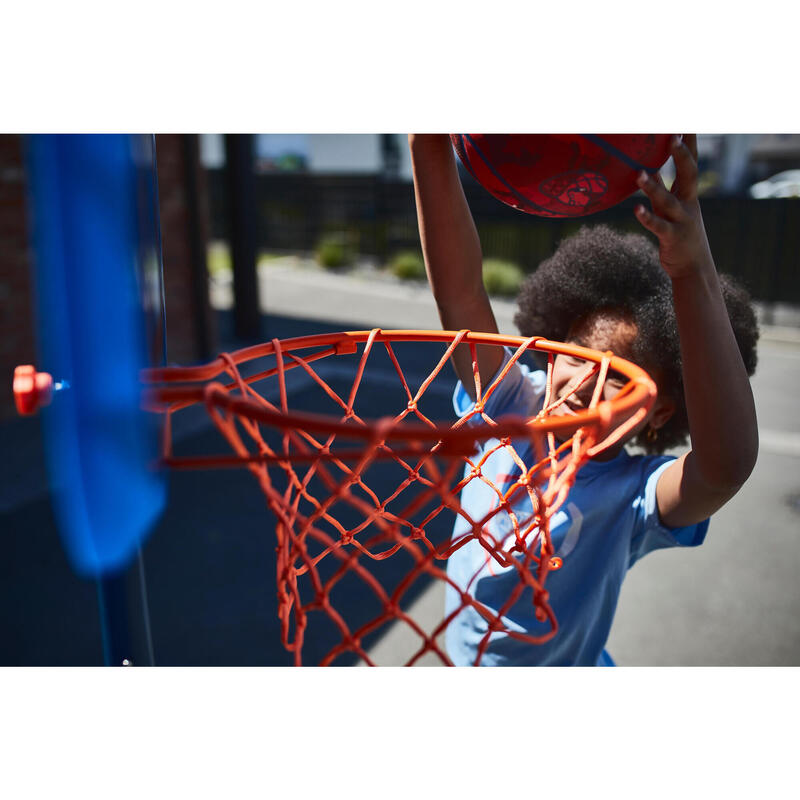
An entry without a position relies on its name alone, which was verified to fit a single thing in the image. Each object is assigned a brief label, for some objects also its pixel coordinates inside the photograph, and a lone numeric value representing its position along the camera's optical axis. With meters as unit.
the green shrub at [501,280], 9.92
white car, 15.26
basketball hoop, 0.78
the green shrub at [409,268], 11.80
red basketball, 1.05
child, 1.09
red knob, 0.93
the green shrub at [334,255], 13.37
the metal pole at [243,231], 6.89
